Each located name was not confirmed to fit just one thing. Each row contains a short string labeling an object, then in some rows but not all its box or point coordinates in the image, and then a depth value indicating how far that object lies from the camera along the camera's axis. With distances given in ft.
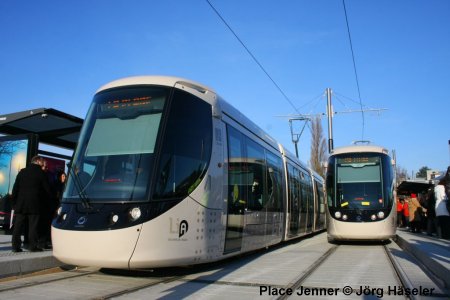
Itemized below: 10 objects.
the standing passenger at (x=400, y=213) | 88.91
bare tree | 164.55
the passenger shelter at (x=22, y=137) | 30.66
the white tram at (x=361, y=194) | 46.03
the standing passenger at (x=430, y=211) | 54.03
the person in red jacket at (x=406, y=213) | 78.54
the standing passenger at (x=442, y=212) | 45.91
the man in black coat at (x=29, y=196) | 27.50
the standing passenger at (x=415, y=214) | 62.44
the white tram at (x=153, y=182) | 21.47
